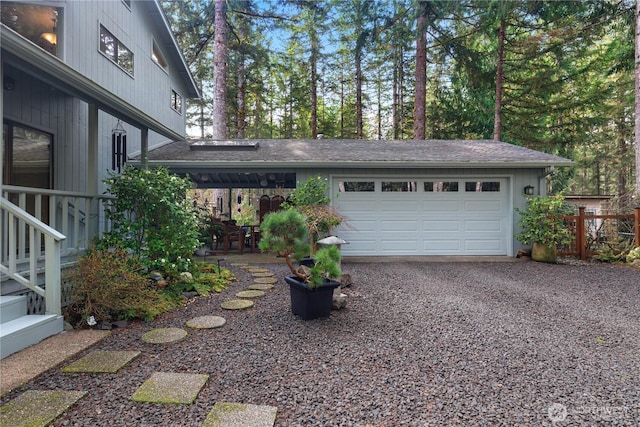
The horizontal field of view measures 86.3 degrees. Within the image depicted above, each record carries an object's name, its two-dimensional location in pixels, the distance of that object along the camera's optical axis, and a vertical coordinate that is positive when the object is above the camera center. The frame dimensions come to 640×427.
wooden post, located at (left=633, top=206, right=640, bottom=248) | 7.42 -0.27
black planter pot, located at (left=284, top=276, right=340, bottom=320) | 3.51 -0.92
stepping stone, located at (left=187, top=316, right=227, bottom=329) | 3.35 -1.14
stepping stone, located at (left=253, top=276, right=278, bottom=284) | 5.37 -1.11
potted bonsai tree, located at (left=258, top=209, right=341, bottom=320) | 3.44 -0.53
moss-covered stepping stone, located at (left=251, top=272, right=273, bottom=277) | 5.86 -1.11
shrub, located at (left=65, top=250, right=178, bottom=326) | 3.37 -0.85
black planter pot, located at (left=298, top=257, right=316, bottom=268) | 4.89 -0.74
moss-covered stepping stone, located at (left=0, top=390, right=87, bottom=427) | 1.78 -1.10
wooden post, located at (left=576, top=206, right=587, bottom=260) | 7.66 -0.53
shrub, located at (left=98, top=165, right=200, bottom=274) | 4.35 -0.15
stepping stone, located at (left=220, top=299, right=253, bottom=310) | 3.97 -1.12
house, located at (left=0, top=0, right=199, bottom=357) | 3.02 +1.31
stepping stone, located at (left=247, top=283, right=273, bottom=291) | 4.88 -1.11
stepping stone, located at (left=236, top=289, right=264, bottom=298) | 4.47 -1.12
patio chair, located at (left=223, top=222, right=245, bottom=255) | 8.77 -0.65
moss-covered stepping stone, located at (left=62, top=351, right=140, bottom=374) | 2.38 -1.11
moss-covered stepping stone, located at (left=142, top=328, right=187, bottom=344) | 2.96 -1.13
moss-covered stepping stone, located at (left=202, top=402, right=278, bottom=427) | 1.81 -1.13
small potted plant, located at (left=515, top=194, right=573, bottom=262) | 7.21 -0.34
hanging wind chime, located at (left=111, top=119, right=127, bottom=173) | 6.85 +1.29
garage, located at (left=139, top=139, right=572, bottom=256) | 7.83 +0.29
